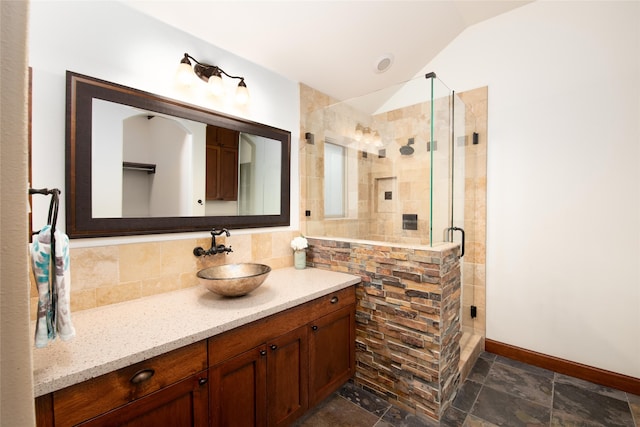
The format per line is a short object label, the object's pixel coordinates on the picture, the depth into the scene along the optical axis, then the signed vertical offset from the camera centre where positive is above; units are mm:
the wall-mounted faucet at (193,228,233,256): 1786 -224
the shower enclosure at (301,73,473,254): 2090 +460
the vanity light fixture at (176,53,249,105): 1674 +895
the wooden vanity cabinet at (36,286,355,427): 942 -721
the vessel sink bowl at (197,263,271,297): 1479 -376
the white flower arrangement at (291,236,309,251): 2301 -244
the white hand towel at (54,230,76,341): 895 -245
